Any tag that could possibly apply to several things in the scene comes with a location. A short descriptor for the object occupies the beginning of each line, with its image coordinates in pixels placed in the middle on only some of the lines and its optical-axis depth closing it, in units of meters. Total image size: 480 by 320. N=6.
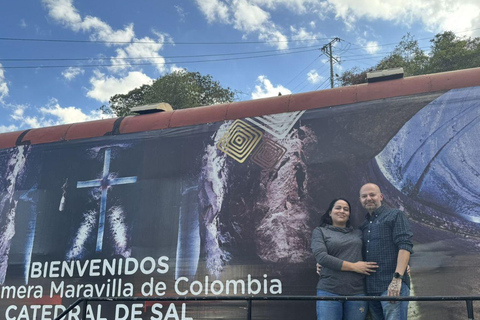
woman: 2.90
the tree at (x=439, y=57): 15.12
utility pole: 23.17
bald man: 2.78
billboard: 3.13
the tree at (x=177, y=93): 16.30
